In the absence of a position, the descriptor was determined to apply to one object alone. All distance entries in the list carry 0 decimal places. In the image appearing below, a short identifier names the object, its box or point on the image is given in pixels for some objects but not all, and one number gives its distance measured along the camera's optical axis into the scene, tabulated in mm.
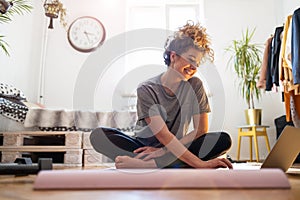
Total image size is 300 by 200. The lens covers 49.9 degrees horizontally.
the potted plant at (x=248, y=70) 3199
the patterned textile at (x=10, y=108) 2418
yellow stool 3119
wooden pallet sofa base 2340
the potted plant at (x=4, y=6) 1461
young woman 1284
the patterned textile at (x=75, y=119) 2459
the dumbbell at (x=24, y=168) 1197
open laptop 1098
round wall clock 3912
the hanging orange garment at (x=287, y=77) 1953
